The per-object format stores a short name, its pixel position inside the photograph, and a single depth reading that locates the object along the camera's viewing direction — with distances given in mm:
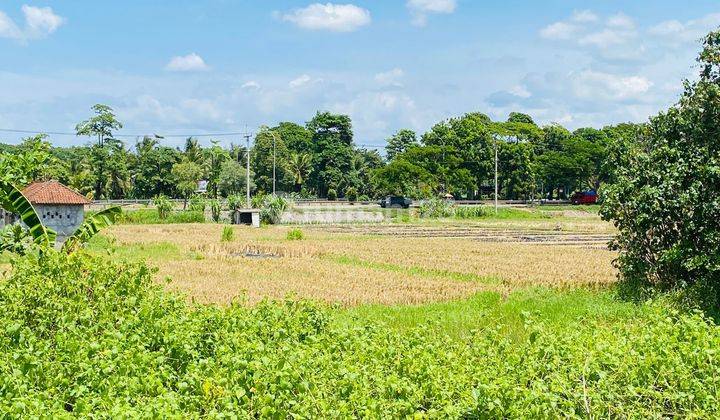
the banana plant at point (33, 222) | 11047
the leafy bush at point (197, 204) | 49031
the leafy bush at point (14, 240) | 10633
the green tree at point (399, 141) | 98062
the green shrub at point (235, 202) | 48003
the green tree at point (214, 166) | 70625
